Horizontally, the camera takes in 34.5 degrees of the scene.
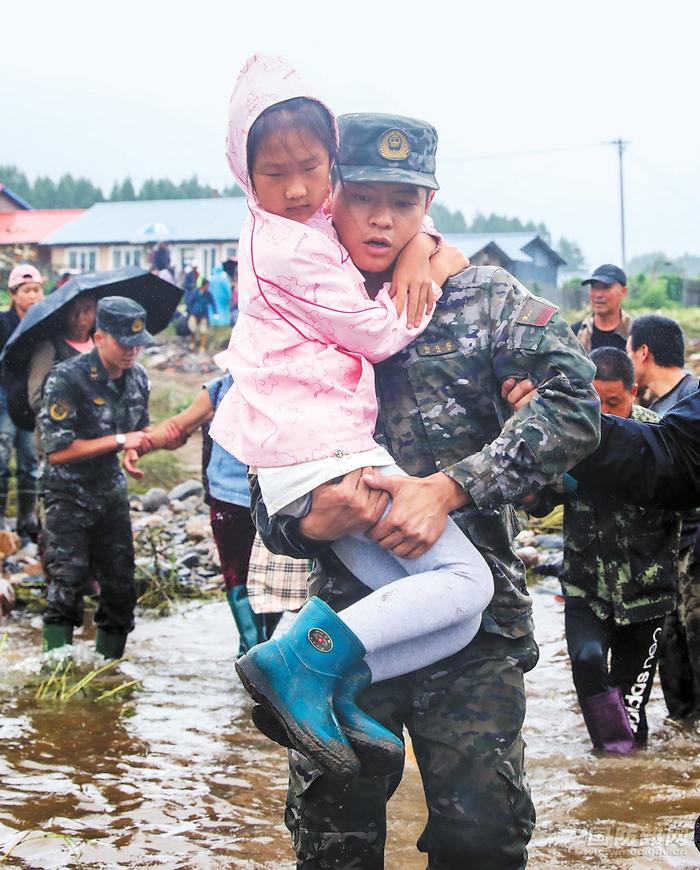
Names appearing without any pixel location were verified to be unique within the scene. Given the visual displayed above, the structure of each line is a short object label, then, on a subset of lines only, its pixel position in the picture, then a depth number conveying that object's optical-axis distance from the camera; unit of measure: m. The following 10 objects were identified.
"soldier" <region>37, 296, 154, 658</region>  6.14
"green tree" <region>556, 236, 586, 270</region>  129.50
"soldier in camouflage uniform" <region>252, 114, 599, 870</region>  2.54
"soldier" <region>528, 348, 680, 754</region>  4.76
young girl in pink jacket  2.43
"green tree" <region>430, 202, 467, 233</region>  93.19
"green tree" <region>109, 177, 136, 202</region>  89.19
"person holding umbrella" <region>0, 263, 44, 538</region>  9.09
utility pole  45.34
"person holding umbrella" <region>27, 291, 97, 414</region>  7.47
